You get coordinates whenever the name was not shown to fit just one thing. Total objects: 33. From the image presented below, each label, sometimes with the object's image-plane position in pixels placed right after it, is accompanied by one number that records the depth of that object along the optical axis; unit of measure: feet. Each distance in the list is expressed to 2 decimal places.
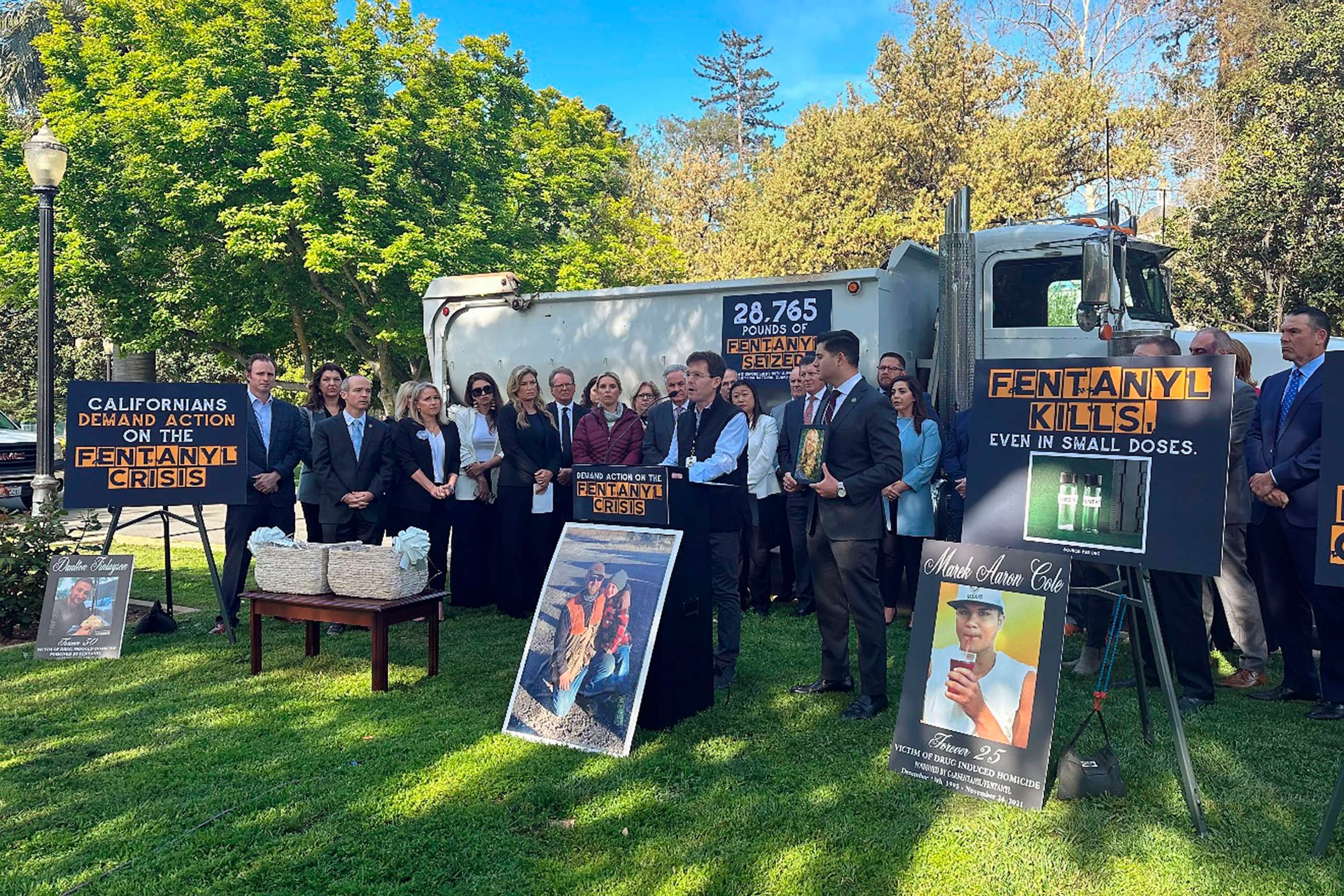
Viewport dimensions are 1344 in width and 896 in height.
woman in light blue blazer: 23.75
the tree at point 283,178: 60.95
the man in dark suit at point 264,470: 23.59
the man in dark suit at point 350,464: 23.06
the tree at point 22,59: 82.99
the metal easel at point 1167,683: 12.18
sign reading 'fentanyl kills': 12.04
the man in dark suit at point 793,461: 18.26
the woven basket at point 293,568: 19.10
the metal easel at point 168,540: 22.34
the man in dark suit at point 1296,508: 16.67
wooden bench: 17.90
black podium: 15.94
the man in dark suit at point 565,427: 25.59
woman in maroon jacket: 23.91
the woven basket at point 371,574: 18.24
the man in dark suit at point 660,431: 22.07
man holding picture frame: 16.48
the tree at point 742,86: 165.17
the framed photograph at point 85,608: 21.06
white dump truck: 28.35
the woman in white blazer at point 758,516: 24.66
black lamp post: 27.02
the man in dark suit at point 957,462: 24.14
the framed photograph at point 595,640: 15.25
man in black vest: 18.89
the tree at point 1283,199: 58.95
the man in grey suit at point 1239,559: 18.10
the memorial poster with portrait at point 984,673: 12.79
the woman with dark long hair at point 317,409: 24.97
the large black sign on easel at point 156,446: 21.80
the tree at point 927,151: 73.77
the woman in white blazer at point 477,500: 26.40
